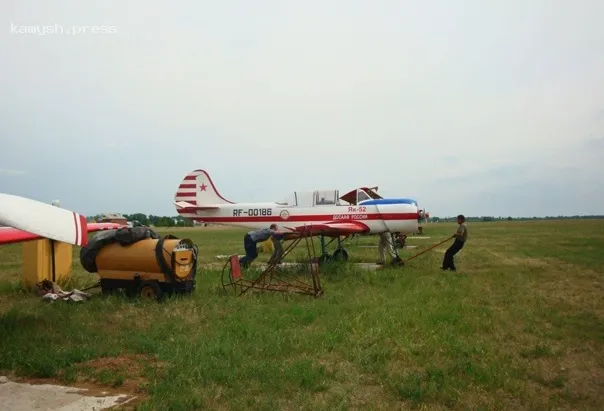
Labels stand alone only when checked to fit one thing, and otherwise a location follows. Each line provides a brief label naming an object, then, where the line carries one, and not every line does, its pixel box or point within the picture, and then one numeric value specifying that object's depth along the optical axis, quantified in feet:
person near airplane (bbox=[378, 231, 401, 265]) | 49.52
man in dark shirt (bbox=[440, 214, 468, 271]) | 45.65
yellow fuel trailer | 30.37
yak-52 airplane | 48.81
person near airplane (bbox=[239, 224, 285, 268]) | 36.32
